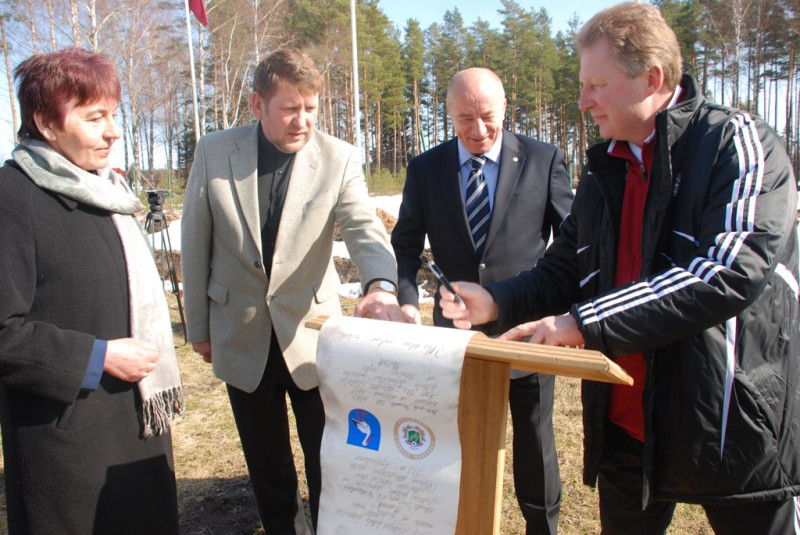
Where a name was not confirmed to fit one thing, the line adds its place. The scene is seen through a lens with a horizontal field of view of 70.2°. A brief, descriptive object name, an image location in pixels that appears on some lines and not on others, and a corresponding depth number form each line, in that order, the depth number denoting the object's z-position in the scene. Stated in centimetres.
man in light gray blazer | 238
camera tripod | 590
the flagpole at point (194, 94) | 1875
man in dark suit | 254
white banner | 123
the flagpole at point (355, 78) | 1412
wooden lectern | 126
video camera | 588
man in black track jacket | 133
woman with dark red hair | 158
